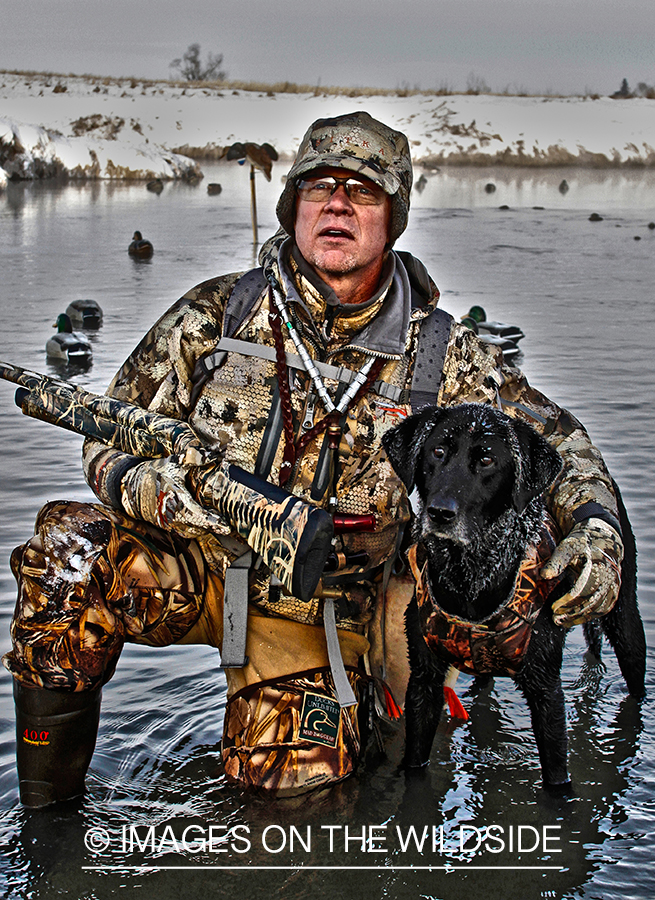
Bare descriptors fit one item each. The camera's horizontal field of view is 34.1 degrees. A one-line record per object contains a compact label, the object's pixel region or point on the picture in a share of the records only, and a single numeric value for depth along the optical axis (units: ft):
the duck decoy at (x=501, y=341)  34.58
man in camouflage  11.39
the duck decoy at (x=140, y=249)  60.34
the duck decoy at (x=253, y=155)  64.03
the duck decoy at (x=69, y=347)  32.27
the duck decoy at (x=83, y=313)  38.29
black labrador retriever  10.87
